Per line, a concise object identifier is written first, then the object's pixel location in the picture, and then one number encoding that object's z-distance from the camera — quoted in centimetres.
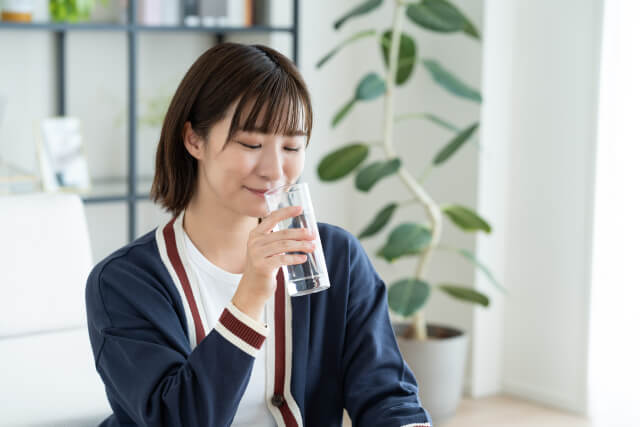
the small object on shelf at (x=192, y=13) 316
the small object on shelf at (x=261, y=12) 343
